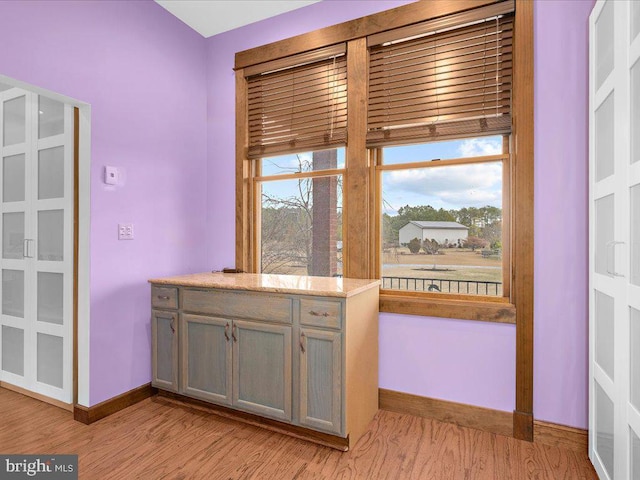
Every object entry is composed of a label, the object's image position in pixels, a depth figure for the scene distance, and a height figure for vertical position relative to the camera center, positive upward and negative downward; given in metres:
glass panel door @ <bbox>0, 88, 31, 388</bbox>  2.75 +0.01
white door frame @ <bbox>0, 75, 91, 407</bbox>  2.36 -0.09
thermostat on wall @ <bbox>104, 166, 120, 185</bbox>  2.43 +0.43
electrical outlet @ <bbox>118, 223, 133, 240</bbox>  2.54 +0.05
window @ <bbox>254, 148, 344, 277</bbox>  2.83 +0.21
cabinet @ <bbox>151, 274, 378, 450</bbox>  2.01 -0.69
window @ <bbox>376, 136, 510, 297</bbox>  2.32 +0.15
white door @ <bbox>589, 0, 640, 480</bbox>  1.37 +0.00
